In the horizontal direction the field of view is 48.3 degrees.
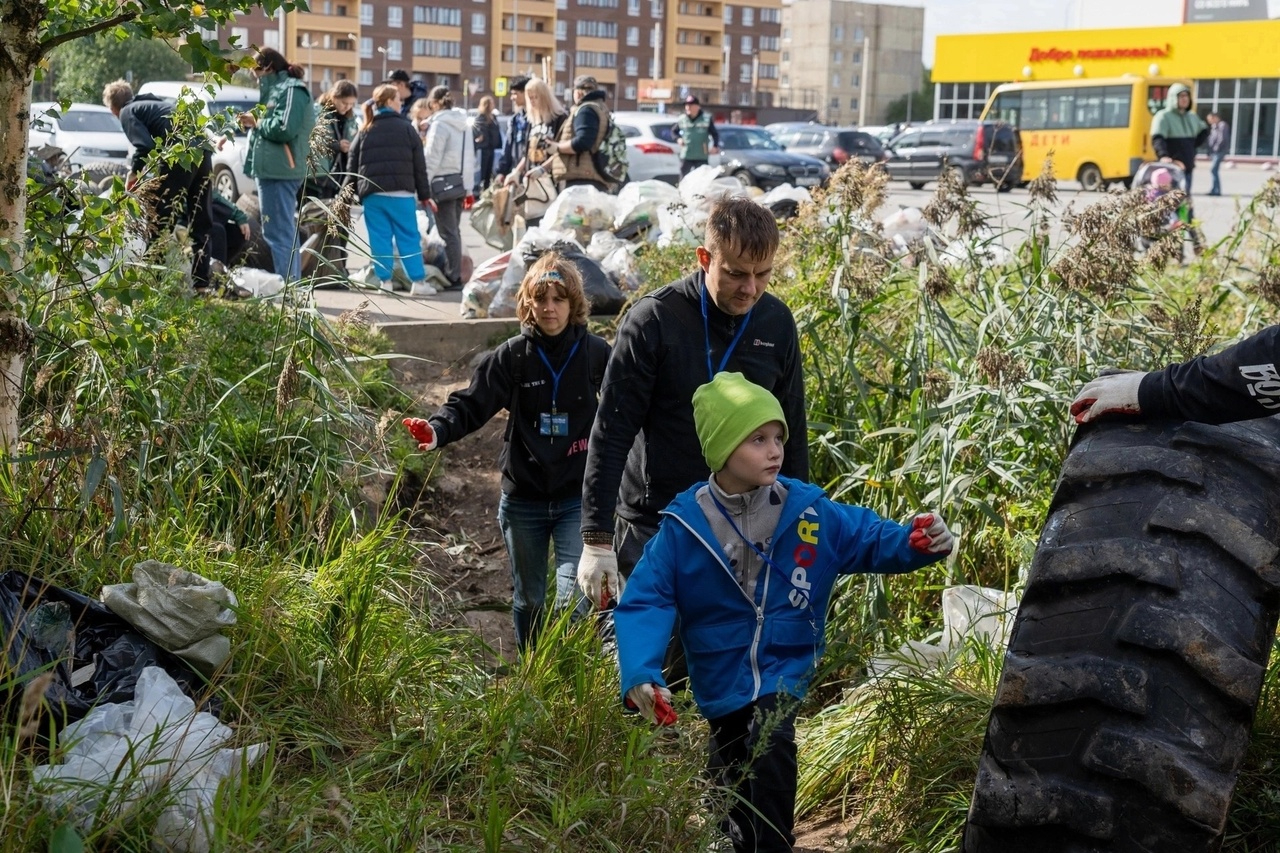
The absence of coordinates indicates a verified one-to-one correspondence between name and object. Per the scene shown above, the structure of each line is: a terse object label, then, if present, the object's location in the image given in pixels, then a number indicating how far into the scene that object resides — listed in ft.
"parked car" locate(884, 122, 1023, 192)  102.06
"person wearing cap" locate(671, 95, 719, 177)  64.64
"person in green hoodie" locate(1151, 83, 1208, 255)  53.62
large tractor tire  7.92
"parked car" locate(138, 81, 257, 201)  52.22
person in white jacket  37.42
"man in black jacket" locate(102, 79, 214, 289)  29.78
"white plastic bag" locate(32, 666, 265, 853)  8.93
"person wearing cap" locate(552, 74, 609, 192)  36.73
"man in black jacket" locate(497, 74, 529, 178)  45.11
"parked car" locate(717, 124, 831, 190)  93.97
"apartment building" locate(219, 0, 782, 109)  353.10
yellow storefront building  158.61
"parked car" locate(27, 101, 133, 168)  69.97
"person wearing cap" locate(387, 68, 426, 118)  40.86
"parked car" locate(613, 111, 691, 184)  85.05
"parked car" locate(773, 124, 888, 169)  113.00
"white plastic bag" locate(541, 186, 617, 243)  36.11
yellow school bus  103.76
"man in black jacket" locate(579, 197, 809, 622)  13.02
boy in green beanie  10.55
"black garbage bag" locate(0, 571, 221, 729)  10.62
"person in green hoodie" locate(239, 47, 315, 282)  31.04
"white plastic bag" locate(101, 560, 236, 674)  11.46
